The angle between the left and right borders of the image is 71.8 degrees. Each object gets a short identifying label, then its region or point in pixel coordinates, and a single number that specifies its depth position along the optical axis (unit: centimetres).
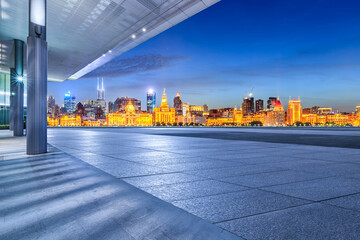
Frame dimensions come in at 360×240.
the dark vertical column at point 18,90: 2448
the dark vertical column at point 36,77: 1036
